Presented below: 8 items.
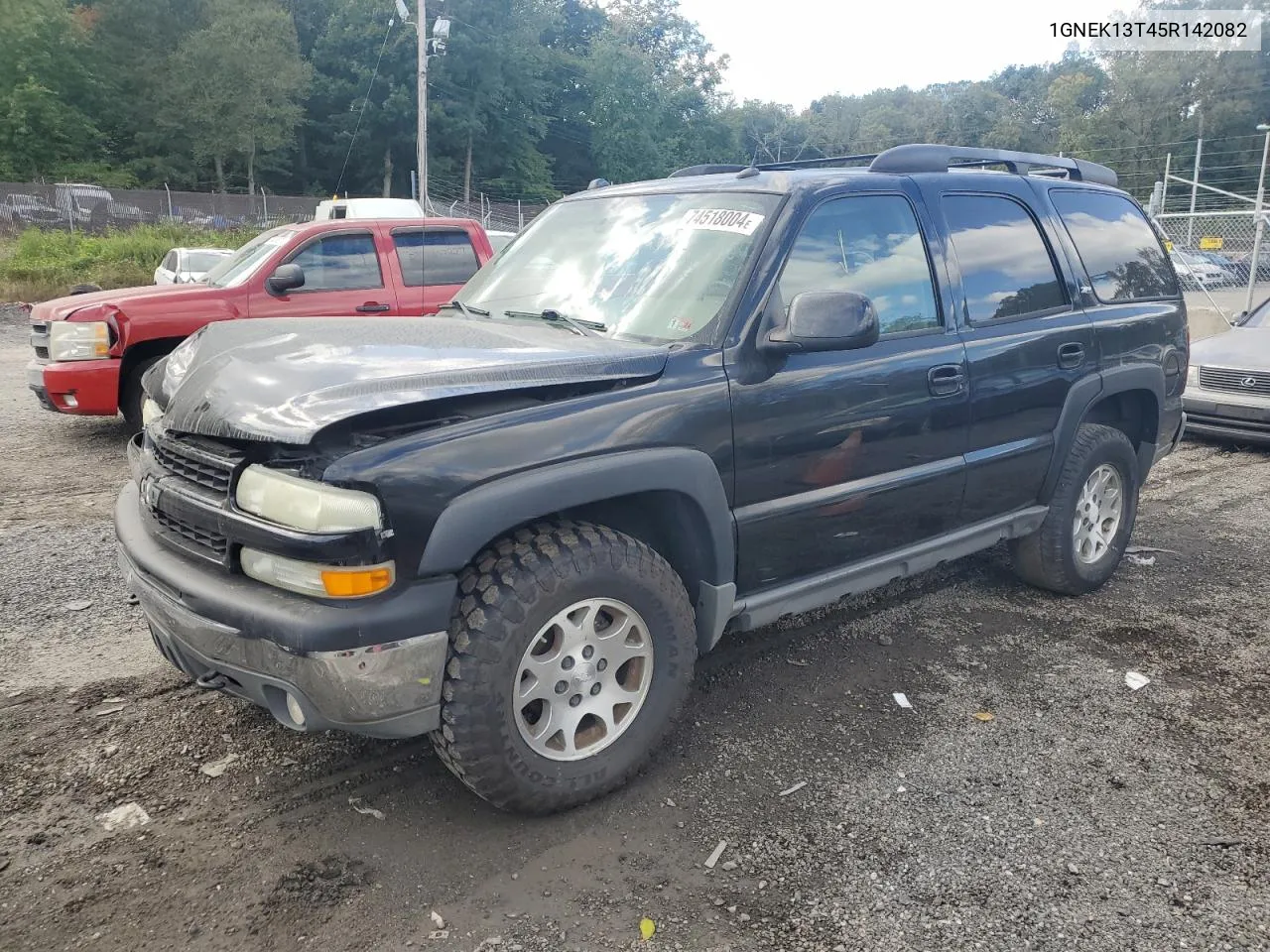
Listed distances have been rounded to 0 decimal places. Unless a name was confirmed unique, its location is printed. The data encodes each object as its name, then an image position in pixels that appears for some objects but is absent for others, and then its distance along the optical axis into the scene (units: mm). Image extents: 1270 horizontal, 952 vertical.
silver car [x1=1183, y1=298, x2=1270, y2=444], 8055
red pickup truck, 7281
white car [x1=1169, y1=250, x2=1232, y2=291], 16581
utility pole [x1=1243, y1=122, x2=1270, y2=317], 11195
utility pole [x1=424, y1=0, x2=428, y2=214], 23812
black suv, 2465
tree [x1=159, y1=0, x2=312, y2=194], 42719
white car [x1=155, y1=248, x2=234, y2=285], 14867
